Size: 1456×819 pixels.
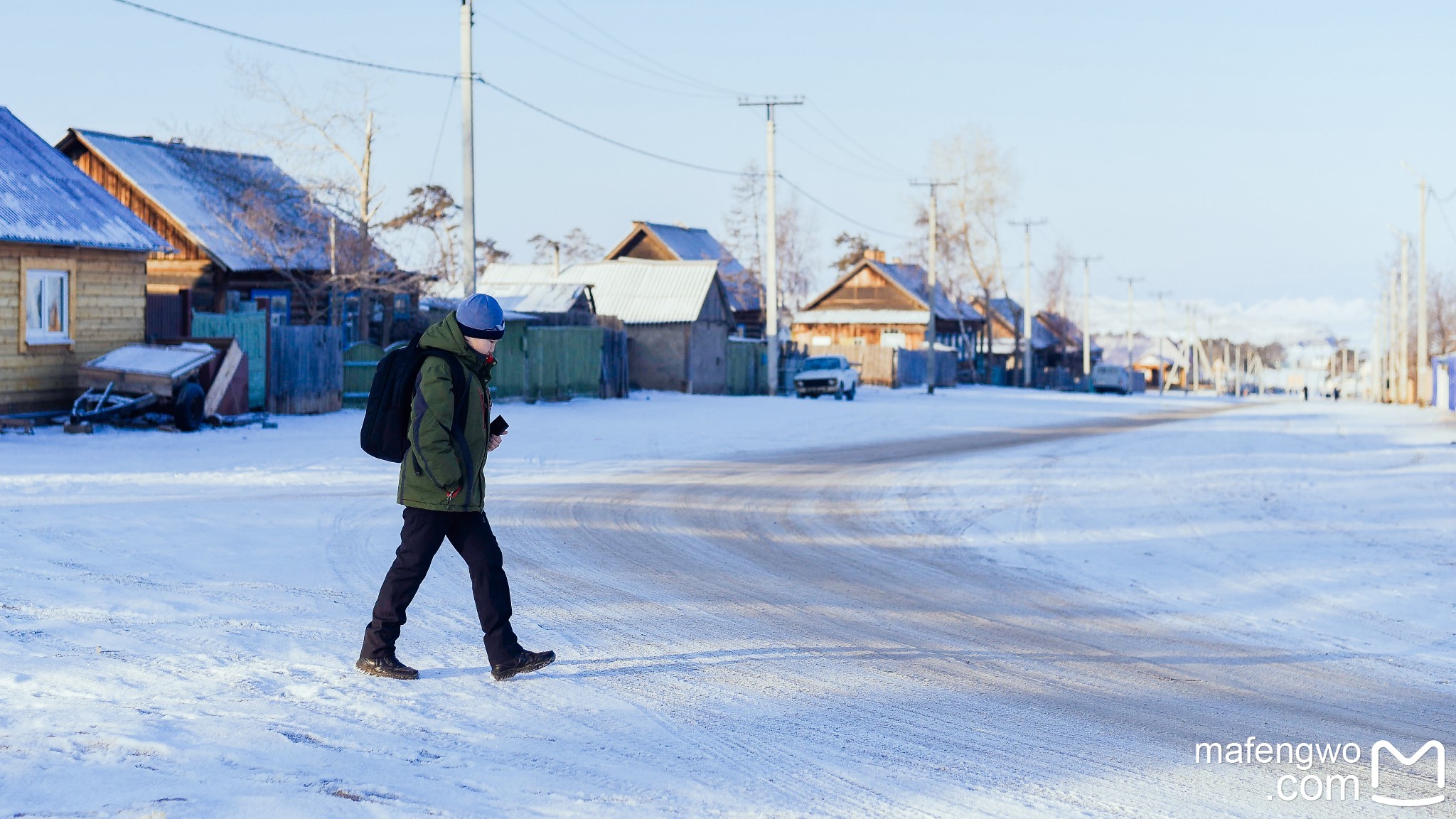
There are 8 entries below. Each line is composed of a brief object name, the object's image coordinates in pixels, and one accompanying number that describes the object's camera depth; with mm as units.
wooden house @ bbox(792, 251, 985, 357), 75875
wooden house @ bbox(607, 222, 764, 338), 67438
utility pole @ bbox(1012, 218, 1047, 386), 73250
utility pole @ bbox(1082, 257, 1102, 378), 90062
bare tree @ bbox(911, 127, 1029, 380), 75438
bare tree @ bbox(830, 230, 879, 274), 101188
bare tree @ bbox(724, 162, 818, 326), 83062
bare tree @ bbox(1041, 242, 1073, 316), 109312
